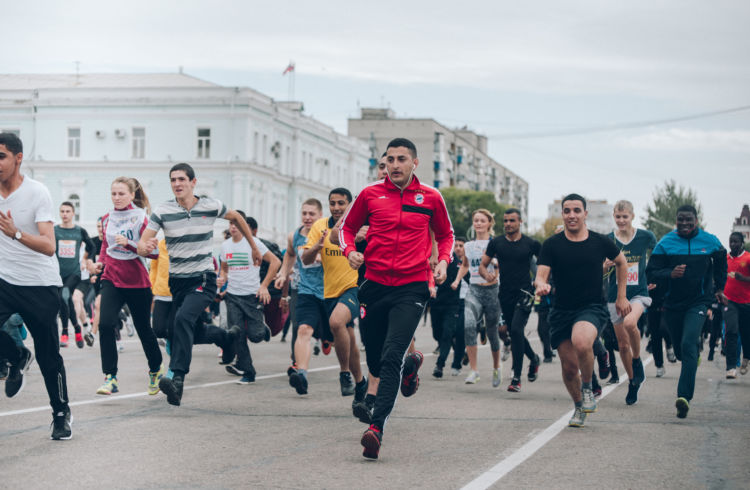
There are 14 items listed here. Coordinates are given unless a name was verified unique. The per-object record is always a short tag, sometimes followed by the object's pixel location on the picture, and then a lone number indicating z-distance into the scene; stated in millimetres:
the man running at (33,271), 7594
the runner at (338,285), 10336
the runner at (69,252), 16906
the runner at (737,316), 15234
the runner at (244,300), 13013
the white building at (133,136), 71562
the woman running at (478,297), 13703
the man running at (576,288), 9328
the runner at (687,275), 10414
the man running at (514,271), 12898
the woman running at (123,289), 10484
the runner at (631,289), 11531
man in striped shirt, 9938
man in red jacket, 7957
